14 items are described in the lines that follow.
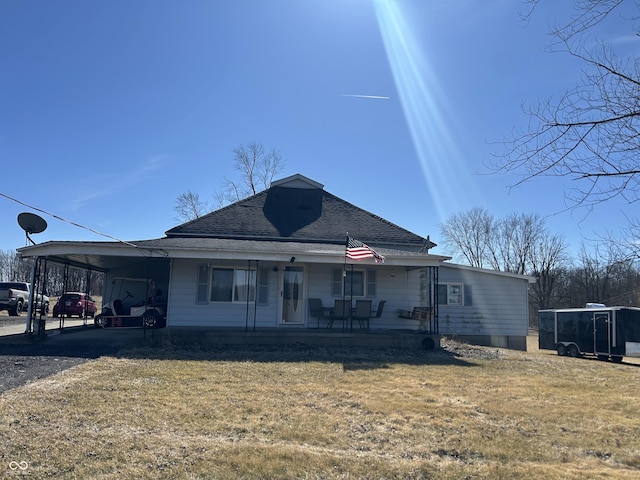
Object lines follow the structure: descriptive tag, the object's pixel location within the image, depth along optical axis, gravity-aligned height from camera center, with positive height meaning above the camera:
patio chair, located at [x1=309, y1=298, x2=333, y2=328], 14.11 -0.54
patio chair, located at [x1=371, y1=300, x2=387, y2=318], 14.34 -0.43
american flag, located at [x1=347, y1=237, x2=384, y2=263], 11.83 +1.08
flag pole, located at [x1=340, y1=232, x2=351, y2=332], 13.61 -0.01
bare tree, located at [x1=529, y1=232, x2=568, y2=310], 48.06 +2.42
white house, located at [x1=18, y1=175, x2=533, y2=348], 13.16 +0.71
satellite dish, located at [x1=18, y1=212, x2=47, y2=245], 10.62 +1.41
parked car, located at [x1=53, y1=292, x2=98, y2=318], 25.03 -1.10
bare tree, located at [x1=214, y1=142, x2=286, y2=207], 38.50 +9.32
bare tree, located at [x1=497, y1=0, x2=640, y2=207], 3.37 +1.37
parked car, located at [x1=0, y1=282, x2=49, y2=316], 24.89 -0.79
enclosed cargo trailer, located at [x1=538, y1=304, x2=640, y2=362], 15.74 -1.07
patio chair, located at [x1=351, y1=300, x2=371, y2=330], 13.77 -0.46
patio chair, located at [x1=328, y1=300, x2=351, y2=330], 13.68 -0.54
